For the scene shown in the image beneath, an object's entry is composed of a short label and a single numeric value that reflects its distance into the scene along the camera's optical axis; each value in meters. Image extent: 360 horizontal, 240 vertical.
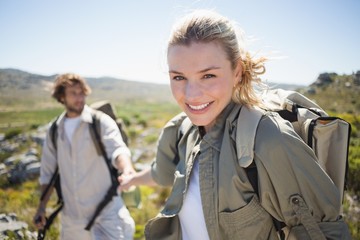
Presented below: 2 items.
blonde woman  0.40
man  1.09
